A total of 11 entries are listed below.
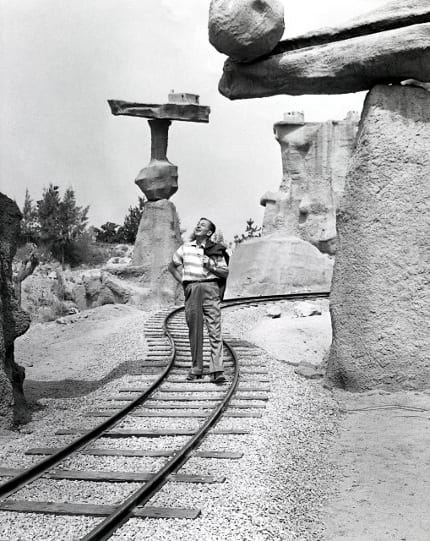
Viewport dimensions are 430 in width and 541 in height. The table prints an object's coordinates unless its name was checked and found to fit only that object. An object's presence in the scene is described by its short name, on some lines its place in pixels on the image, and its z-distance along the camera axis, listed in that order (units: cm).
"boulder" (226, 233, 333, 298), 2131
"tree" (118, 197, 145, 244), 4994
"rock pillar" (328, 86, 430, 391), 784
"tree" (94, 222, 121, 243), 5225
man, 842
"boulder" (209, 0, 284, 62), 796
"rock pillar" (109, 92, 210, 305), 1988
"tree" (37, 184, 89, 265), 4028
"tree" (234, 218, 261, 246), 4589
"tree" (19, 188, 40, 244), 3682
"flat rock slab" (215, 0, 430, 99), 787
